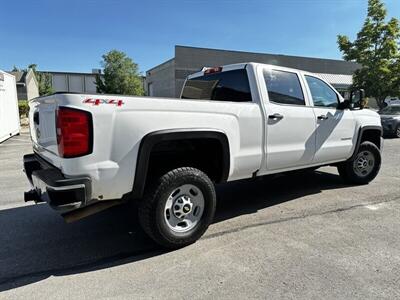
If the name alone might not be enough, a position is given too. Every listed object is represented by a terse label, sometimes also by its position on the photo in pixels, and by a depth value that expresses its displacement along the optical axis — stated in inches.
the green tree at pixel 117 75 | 1675.7
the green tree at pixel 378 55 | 791.8
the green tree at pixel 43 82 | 1982.4
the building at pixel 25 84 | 1594.5
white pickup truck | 108.3
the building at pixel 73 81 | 2600.9
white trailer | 499.5
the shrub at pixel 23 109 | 920.3
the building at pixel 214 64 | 1314.0
